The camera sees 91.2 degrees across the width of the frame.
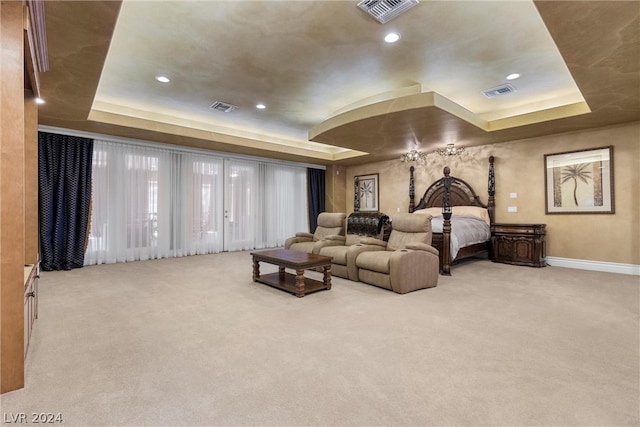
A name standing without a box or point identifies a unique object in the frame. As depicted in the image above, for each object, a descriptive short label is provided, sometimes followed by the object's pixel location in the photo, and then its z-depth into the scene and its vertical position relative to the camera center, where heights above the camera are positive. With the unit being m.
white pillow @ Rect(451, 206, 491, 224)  6.31 +0.09
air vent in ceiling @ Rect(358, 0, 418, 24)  2.59 +1.78
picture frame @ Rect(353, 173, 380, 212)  8.77 +0.73
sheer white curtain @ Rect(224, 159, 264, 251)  7.56 +0.36
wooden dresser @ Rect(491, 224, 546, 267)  5.46 -0.51
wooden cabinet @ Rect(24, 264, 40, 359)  2.11 -0.58
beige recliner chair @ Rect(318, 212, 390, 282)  4.45 -0.39
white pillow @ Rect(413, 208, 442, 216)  6.79 +0.13
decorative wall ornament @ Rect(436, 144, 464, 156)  6.05 +1.33
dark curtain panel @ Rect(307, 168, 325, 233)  9.09 +0.72
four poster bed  4.96 -0.02
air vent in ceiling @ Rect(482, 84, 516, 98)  4.50 +1.85
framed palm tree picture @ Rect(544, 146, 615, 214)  5.10 +0.58
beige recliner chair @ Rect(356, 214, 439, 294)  3.81 -0.54
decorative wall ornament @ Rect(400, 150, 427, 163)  6.55 +1.34
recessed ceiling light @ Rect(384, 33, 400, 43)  3.09 +1.80
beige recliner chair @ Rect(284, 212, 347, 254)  5.84 -0.27
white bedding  5.06 -0.24
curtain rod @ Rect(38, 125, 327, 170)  5.28 +1.51
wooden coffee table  3.66 -0.66
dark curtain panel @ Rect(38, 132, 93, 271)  5.16 +0.39
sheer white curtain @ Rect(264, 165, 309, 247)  8.27 +0.41
